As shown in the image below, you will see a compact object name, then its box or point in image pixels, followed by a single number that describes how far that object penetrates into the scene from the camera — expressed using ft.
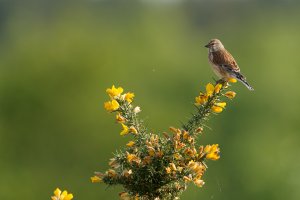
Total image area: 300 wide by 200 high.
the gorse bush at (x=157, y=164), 32.35
